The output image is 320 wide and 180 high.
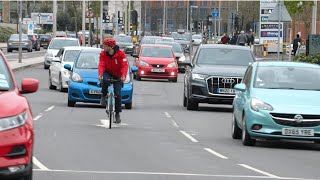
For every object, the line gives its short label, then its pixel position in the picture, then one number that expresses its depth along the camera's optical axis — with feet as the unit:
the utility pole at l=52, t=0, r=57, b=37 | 238.82
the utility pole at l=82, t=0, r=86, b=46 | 261.34
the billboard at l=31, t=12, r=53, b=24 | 379.55
